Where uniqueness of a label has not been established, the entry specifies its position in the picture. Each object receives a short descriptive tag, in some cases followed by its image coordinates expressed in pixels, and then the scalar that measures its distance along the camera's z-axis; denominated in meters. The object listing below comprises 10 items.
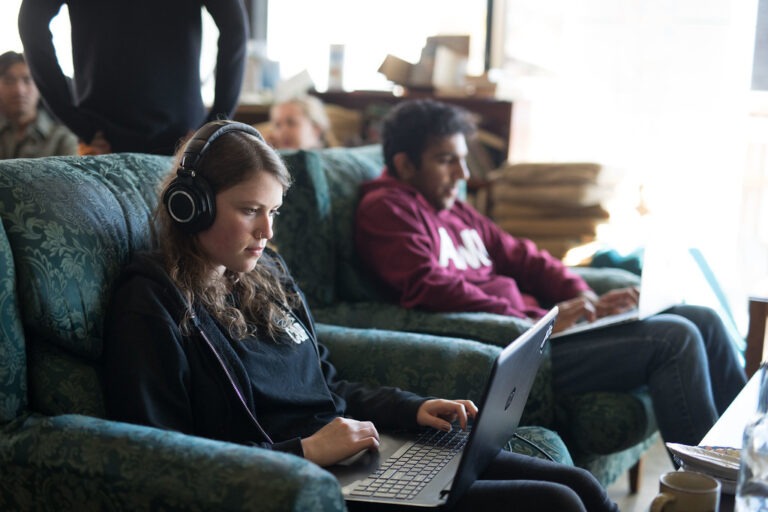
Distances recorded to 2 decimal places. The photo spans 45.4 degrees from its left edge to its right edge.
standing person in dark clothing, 2.12
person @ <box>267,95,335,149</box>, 3.86
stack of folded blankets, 3.69
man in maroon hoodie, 2.10
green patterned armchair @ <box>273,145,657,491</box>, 2.07
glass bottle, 1.14
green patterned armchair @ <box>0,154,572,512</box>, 1.14
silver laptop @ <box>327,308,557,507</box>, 1.24
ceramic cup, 1.06
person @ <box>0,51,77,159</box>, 3.26
